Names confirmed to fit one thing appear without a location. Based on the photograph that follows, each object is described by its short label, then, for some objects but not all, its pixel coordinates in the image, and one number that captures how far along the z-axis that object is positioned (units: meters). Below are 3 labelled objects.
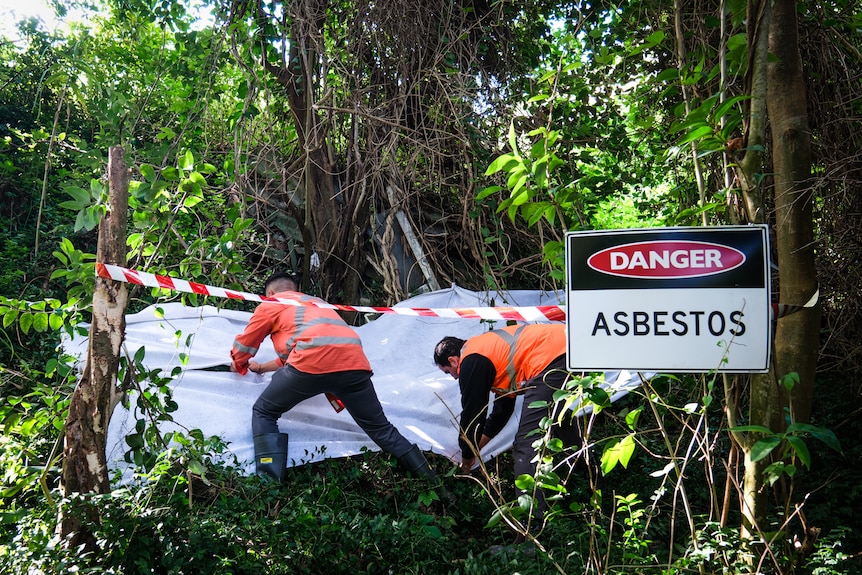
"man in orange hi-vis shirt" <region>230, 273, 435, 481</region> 4.81
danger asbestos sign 2.20
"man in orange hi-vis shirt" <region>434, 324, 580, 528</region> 4.49
